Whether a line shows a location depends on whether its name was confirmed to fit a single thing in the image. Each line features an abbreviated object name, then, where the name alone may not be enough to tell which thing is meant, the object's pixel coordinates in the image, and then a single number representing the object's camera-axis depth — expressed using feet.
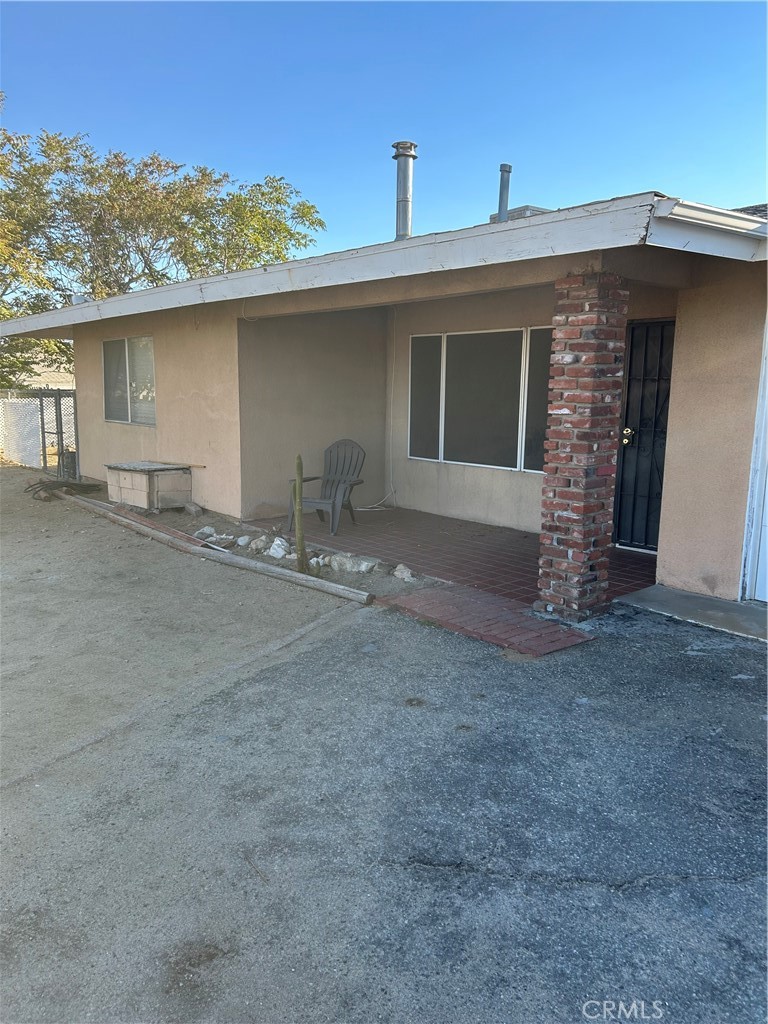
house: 15.16
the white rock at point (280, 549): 22.48
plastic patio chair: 25.09
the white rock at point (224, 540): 24.13
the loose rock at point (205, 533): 25.14
